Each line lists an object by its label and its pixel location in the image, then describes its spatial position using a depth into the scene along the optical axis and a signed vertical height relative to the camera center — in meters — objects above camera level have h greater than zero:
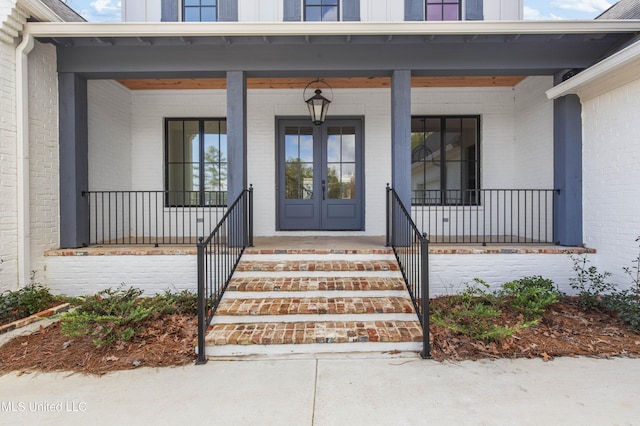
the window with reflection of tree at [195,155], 6.31 +1.05
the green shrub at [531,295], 3.42 -0.94
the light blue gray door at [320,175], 6.12 +0.64
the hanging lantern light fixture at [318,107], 5.25 +1.64
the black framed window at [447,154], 6.23 +1.03
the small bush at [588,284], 3.74 -0.90
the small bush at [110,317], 2.93 -1.00
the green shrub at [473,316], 2.94 -1.05
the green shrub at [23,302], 3.45 -0.99
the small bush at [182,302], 3.62 -1.02
